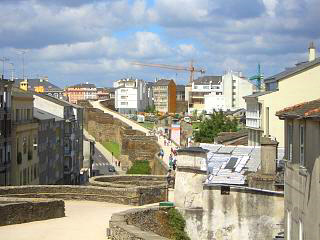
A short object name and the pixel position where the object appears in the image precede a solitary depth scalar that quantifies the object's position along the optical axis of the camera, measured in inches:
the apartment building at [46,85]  6580.7
